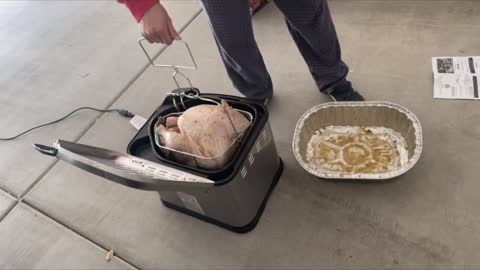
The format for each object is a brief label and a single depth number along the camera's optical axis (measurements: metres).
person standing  0.90
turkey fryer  0.87
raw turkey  1.01
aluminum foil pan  1.17
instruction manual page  1.36
